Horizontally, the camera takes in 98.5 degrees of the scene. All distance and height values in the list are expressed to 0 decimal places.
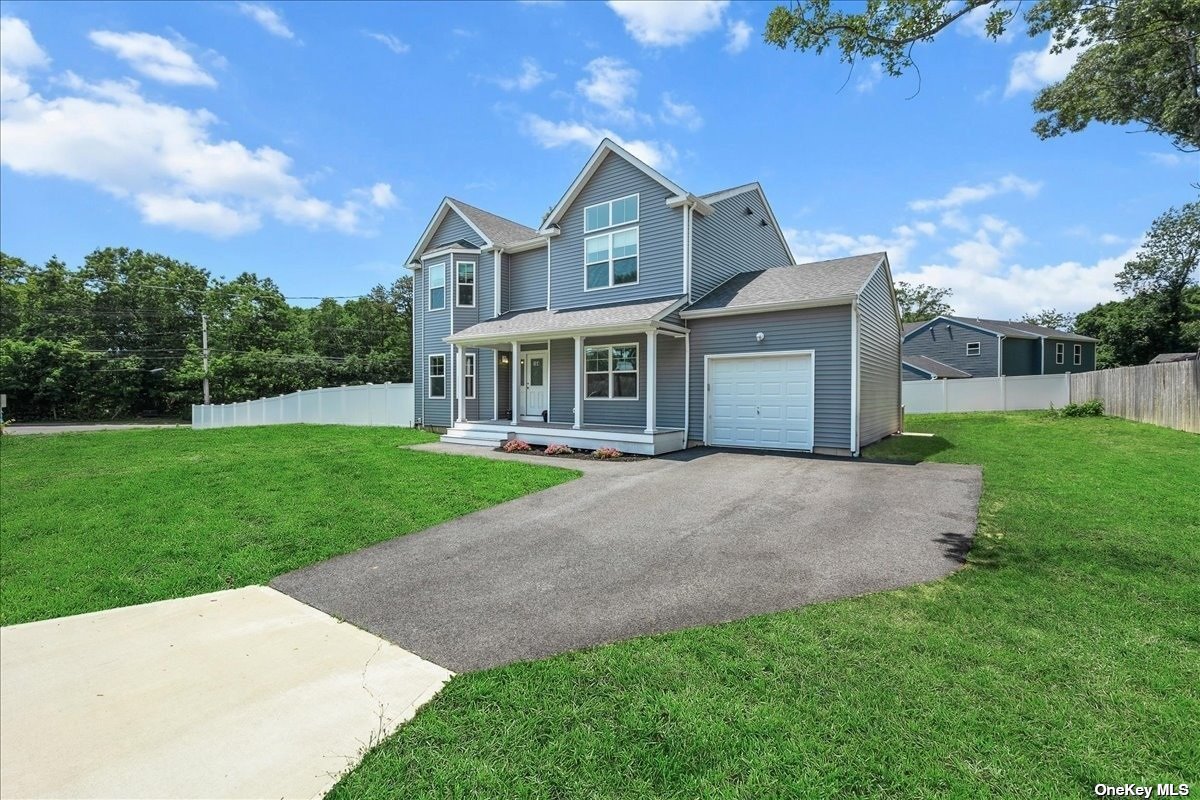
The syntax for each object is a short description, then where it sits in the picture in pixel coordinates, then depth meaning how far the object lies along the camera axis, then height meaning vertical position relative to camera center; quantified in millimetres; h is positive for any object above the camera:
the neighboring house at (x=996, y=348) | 29609 +2565
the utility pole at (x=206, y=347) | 33875 +3115
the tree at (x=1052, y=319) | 54625 +7524
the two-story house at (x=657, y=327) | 11594 +1568
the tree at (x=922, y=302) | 47750 +8252
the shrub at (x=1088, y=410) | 17109 -680
